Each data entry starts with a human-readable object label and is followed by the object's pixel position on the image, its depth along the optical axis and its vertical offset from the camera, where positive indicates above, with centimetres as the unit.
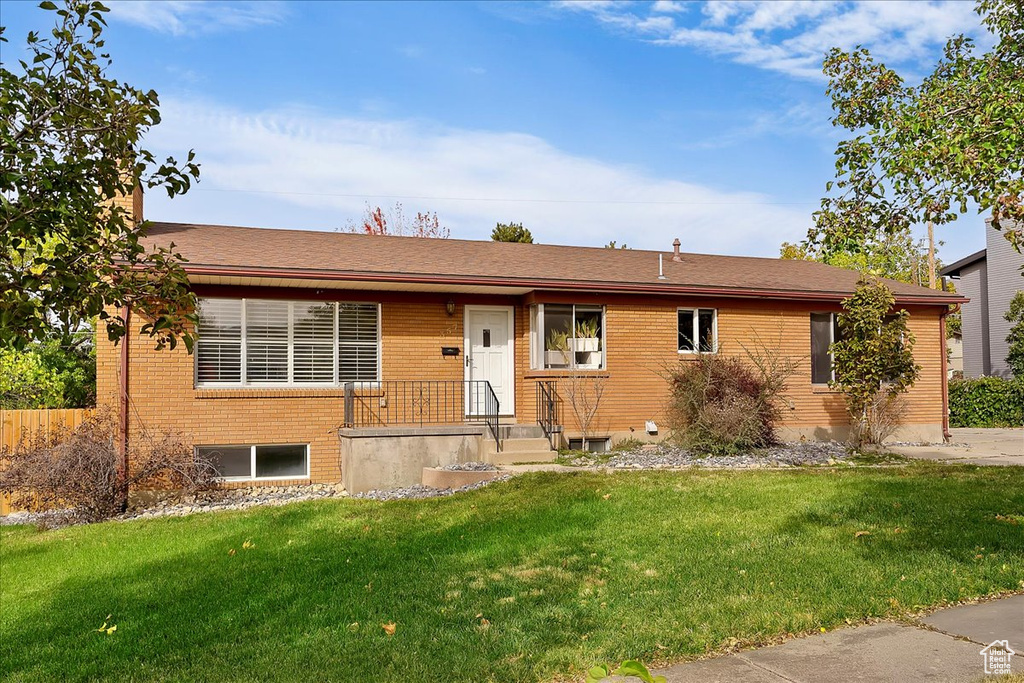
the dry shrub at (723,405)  1355 -65
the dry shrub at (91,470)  1094 -141
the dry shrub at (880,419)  1511 -105
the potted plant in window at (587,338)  1504 +56
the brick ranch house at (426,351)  1298 +33
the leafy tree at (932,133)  598 +187
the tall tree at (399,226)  3575 +654
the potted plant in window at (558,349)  1493 +36
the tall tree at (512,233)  2442 +415
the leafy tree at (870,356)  1452 +19
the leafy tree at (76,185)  341 +84
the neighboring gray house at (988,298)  2852 +249
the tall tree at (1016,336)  2583 +97
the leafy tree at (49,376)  1581 -10
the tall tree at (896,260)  3531 +551
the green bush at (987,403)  2339 -111
